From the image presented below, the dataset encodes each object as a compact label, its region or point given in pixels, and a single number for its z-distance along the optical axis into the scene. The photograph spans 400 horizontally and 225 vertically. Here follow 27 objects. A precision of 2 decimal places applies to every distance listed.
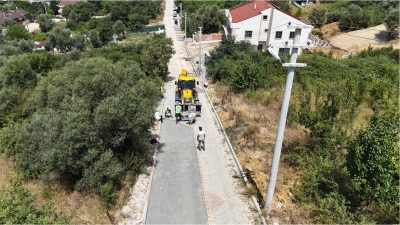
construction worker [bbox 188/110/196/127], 16.73
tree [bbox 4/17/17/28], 65.50
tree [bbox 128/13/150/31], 59.56
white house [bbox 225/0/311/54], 33.34
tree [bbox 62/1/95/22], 69.31
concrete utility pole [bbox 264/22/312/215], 7.84
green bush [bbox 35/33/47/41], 55.72
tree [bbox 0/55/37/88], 18.78
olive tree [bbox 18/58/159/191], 10.28
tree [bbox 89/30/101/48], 48.28
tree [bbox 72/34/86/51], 41.53
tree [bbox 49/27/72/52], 42.19
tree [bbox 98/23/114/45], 50.74
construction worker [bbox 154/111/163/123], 16.91
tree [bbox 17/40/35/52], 35.50
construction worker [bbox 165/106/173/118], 17.70
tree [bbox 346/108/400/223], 8.00
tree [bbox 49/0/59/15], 83.29
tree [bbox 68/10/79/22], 67.69
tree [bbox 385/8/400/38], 37.56
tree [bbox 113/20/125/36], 53.88
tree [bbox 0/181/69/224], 7.29
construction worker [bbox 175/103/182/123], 16.88
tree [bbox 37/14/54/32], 63.44
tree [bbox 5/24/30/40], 50.54
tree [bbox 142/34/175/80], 23.70
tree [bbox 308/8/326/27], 47.19
